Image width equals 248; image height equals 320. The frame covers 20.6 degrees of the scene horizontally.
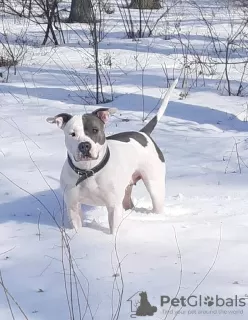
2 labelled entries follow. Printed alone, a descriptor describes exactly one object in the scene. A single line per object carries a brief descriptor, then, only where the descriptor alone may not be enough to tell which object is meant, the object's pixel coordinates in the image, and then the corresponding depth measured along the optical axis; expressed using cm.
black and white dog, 362
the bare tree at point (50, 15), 1111
